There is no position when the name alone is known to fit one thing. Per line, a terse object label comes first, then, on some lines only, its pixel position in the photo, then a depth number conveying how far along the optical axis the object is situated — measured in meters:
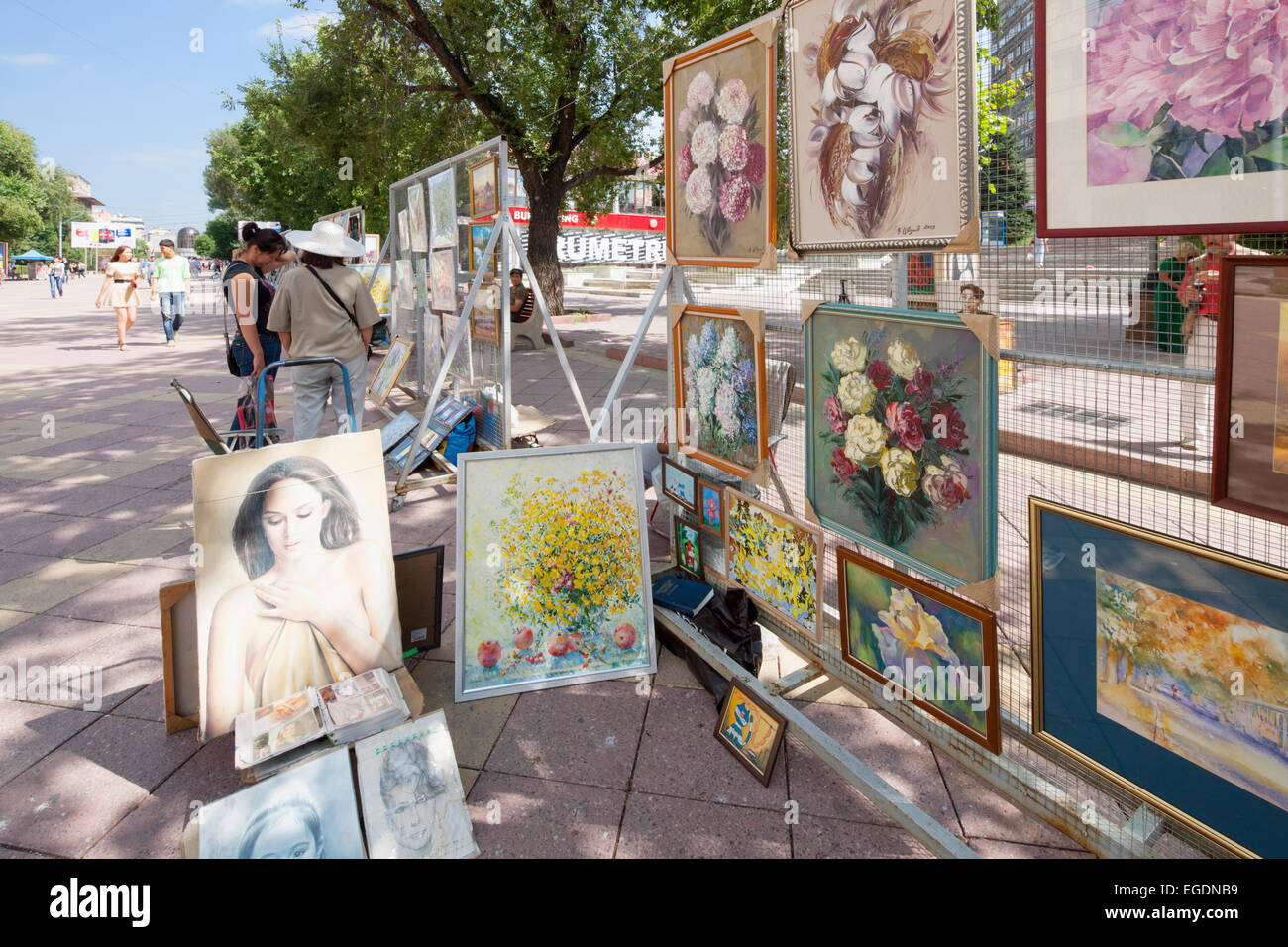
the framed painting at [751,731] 2.81
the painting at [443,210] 7.14
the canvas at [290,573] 2.87
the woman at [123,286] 14.47
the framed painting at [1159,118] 1.62
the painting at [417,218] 8.02
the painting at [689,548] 4.00
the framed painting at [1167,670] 1.81
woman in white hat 5.29
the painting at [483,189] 6.27
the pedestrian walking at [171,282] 14.49
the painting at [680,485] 3.97
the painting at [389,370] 9.07
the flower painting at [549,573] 3.36
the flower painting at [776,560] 3.13
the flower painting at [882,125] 2.26
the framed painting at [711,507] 3.74
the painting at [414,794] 2.44
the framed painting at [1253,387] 1.71
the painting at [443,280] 7.17
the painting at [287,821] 2.34
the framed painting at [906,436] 2.33
